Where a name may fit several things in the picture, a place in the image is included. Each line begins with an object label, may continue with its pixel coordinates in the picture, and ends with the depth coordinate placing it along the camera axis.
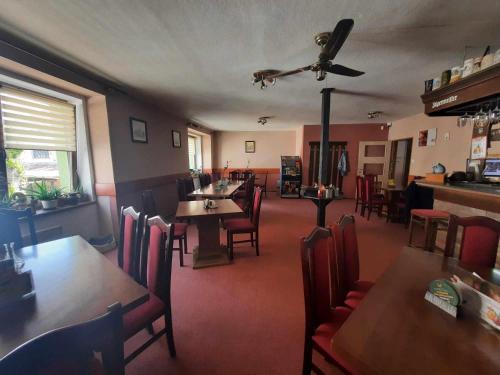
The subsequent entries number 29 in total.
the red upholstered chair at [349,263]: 1.36
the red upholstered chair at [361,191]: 4.76
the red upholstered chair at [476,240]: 1.38
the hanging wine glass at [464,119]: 2.49
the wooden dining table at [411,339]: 0.65
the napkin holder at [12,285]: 0.92
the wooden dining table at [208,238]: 2.66
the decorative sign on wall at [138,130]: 3.53
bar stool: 2.85
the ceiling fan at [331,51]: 1.44
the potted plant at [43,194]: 2.53
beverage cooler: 6.89
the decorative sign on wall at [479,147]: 3.23
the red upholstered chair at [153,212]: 2.61
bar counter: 2.11
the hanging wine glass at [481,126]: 3.19
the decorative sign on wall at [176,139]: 4.92
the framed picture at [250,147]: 7.89
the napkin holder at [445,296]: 0.86
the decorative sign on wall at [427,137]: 4.48
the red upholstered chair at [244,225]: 2.80
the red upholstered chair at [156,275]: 1.29
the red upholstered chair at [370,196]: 4.55
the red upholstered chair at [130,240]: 1.56
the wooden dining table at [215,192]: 3.69
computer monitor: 2.72
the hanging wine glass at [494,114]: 2.14
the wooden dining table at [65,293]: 0.81
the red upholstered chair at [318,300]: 1.06
